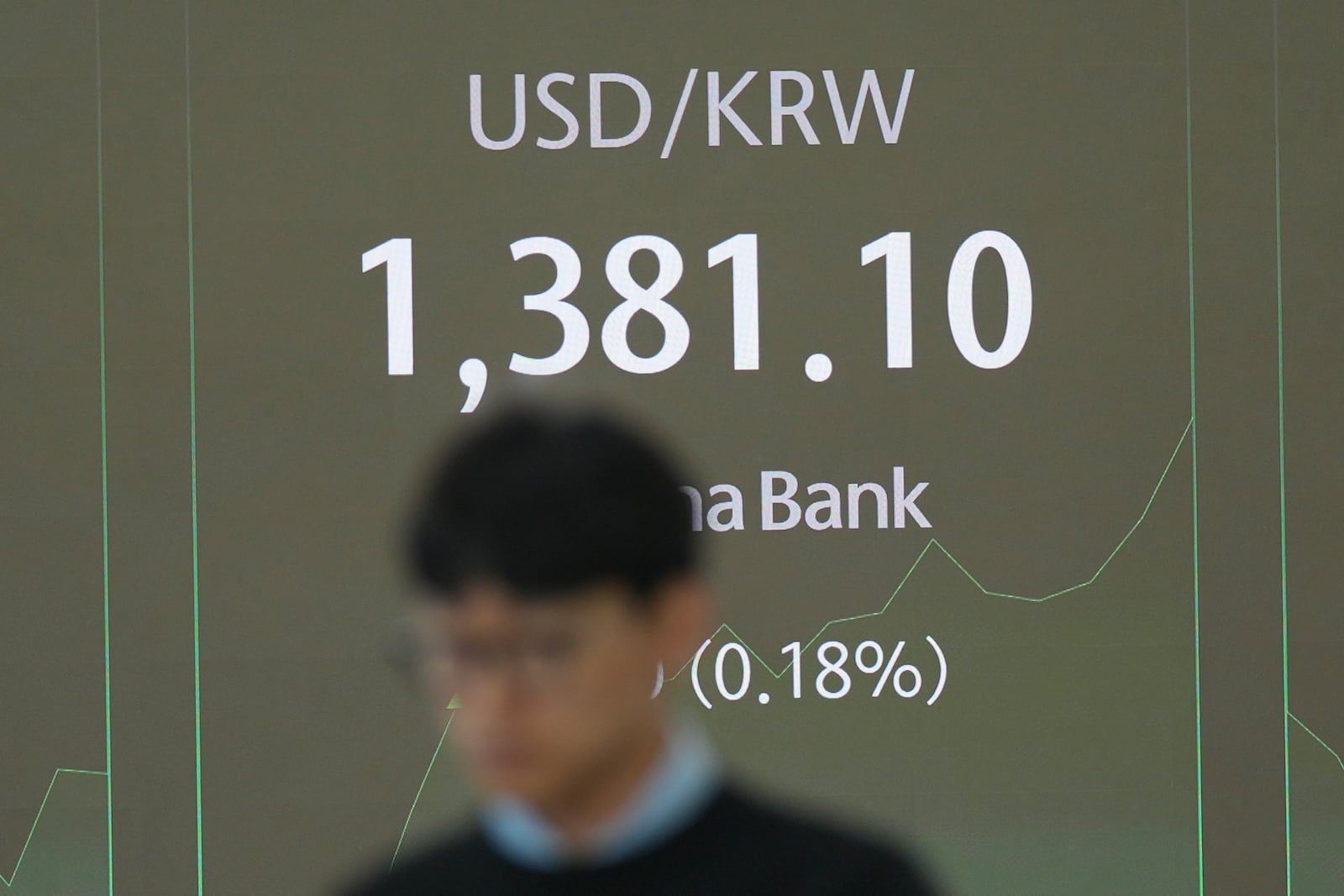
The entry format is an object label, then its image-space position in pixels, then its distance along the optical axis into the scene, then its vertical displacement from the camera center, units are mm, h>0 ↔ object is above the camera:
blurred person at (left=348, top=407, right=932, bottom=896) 5113 -134
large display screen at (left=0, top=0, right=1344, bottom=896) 10603 +95
